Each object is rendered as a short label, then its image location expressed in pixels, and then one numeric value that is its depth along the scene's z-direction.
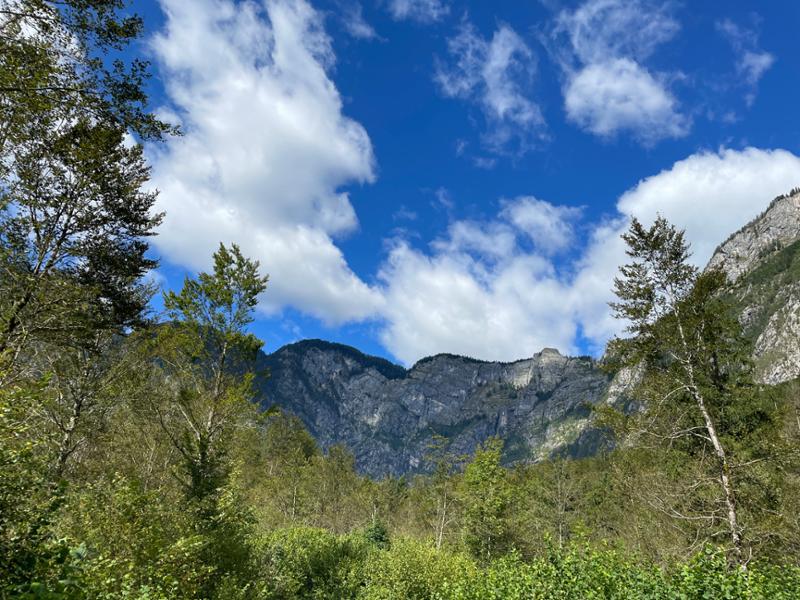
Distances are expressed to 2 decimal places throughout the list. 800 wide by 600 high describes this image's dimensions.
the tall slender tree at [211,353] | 15.71
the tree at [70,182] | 7.61
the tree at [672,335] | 14.82
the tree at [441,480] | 39.06
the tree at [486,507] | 29.62
